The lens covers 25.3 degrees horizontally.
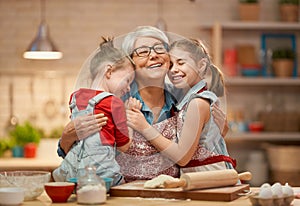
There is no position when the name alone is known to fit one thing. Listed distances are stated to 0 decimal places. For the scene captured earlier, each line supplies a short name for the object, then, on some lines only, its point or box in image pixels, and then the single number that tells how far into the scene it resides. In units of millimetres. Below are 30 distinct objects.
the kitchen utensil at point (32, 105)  6305
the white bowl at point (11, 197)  2068
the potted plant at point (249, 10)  6336
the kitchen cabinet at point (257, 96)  6359
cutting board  2182
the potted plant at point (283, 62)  6352
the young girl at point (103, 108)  2279
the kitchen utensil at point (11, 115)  6277
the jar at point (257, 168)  6188
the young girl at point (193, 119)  2338
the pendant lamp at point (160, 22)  5731
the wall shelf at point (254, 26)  6305
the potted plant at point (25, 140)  5762
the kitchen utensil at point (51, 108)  6293
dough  2248
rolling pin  2191
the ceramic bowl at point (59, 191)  2146
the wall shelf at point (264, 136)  6270
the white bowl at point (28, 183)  2219
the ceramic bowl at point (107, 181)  2238
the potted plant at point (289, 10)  6391
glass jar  2104
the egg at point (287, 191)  2096
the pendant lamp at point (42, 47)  5586
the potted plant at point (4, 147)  5758
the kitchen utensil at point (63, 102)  6289
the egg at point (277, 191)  2055
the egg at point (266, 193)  2035
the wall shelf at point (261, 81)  6305
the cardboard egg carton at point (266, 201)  2027
